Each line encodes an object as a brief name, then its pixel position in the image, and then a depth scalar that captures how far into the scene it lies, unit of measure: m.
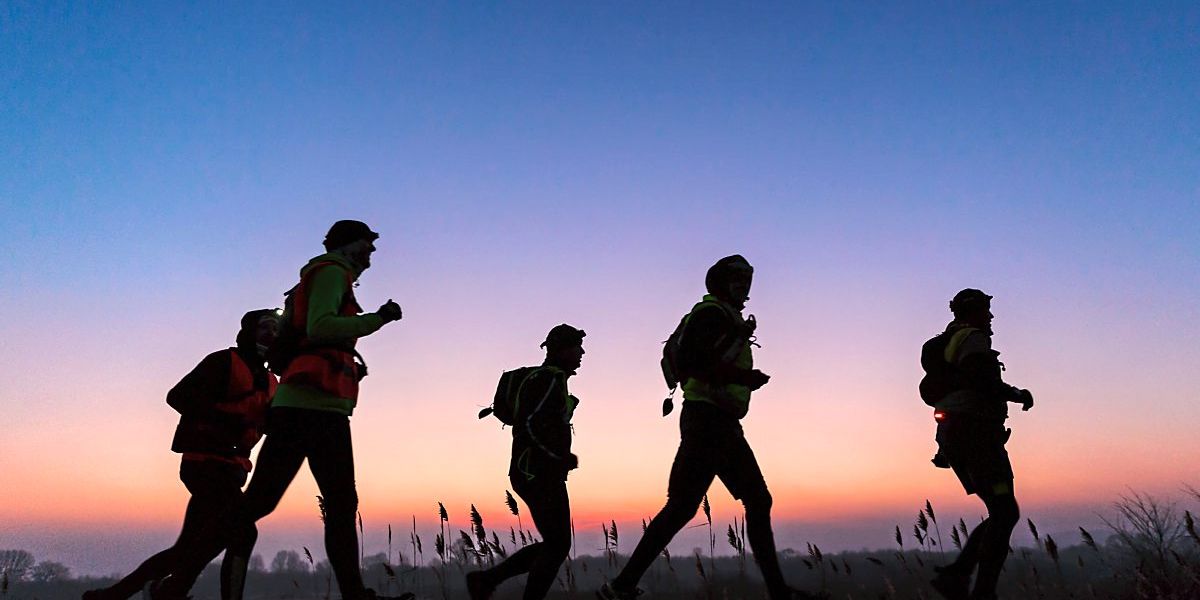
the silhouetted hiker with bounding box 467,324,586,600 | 5.49
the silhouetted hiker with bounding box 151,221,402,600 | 4.04
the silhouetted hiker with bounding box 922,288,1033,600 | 5.62
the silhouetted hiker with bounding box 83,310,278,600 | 5.29
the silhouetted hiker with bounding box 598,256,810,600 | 5.14
